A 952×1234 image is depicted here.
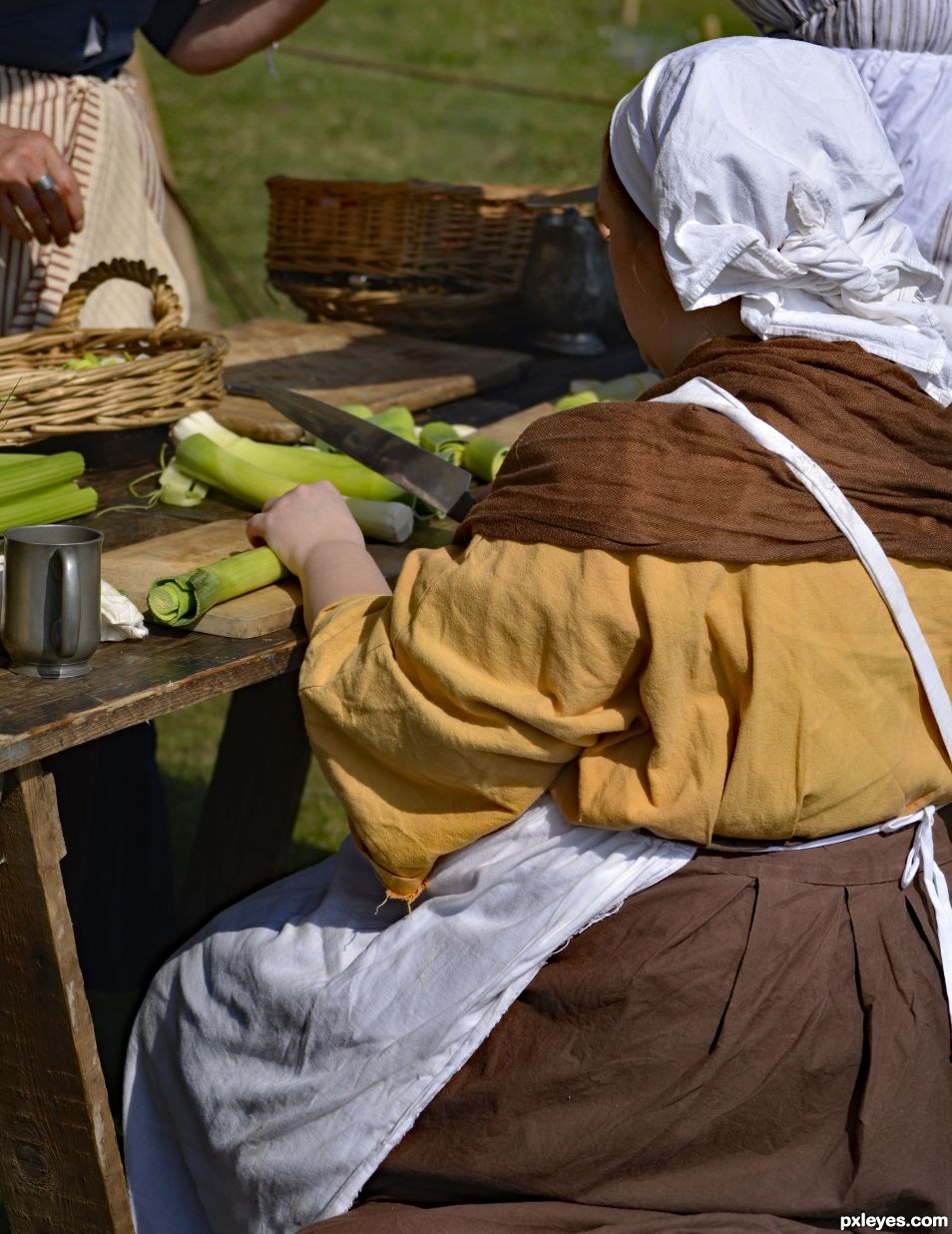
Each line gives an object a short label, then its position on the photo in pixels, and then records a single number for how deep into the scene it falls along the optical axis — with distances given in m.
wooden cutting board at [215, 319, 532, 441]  3.14
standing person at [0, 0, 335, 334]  3.37
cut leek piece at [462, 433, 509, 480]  2.66
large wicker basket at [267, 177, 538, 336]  3.84
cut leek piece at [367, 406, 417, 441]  2.75
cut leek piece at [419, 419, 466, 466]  2.79
